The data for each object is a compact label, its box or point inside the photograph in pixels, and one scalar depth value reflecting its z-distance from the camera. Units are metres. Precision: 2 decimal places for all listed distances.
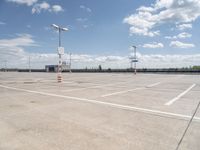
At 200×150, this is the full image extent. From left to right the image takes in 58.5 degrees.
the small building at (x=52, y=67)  95.81
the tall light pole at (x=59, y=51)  21.12
